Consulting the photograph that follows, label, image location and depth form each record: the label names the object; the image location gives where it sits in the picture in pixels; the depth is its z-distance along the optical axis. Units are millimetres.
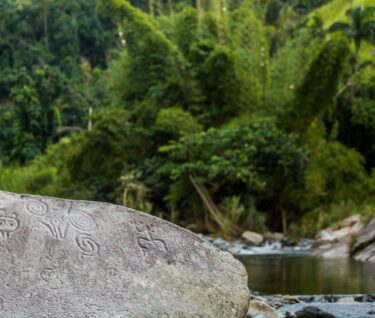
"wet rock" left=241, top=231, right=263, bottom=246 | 17231
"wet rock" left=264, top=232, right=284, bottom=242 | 18328
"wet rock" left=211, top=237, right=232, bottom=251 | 15724
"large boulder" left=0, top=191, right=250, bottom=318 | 3850
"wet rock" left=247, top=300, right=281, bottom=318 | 5550
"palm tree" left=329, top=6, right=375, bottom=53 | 37062
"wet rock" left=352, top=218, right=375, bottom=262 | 11836
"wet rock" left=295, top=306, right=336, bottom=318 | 5354
